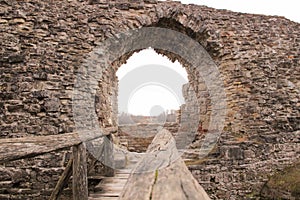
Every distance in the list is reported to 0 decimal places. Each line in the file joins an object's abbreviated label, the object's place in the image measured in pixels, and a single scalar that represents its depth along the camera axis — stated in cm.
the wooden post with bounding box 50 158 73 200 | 304
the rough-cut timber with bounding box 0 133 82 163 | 174
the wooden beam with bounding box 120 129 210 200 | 109
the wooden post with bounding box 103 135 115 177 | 443
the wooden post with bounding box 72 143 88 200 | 291
